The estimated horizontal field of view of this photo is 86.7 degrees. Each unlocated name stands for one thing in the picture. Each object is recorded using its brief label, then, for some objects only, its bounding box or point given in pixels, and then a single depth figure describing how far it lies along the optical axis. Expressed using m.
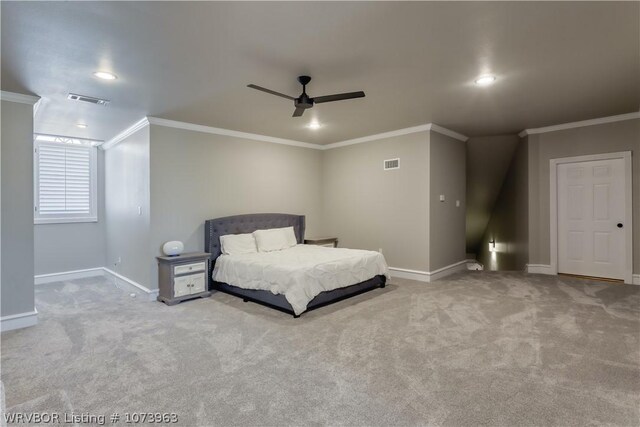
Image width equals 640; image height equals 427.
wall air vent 5.98
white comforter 3.94
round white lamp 4.63
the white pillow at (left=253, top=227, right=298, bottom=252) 5.49
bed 4.15
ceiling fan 3.27
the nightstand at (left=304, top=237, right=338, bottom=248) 6.53
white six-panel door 5.27
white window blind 5.84
